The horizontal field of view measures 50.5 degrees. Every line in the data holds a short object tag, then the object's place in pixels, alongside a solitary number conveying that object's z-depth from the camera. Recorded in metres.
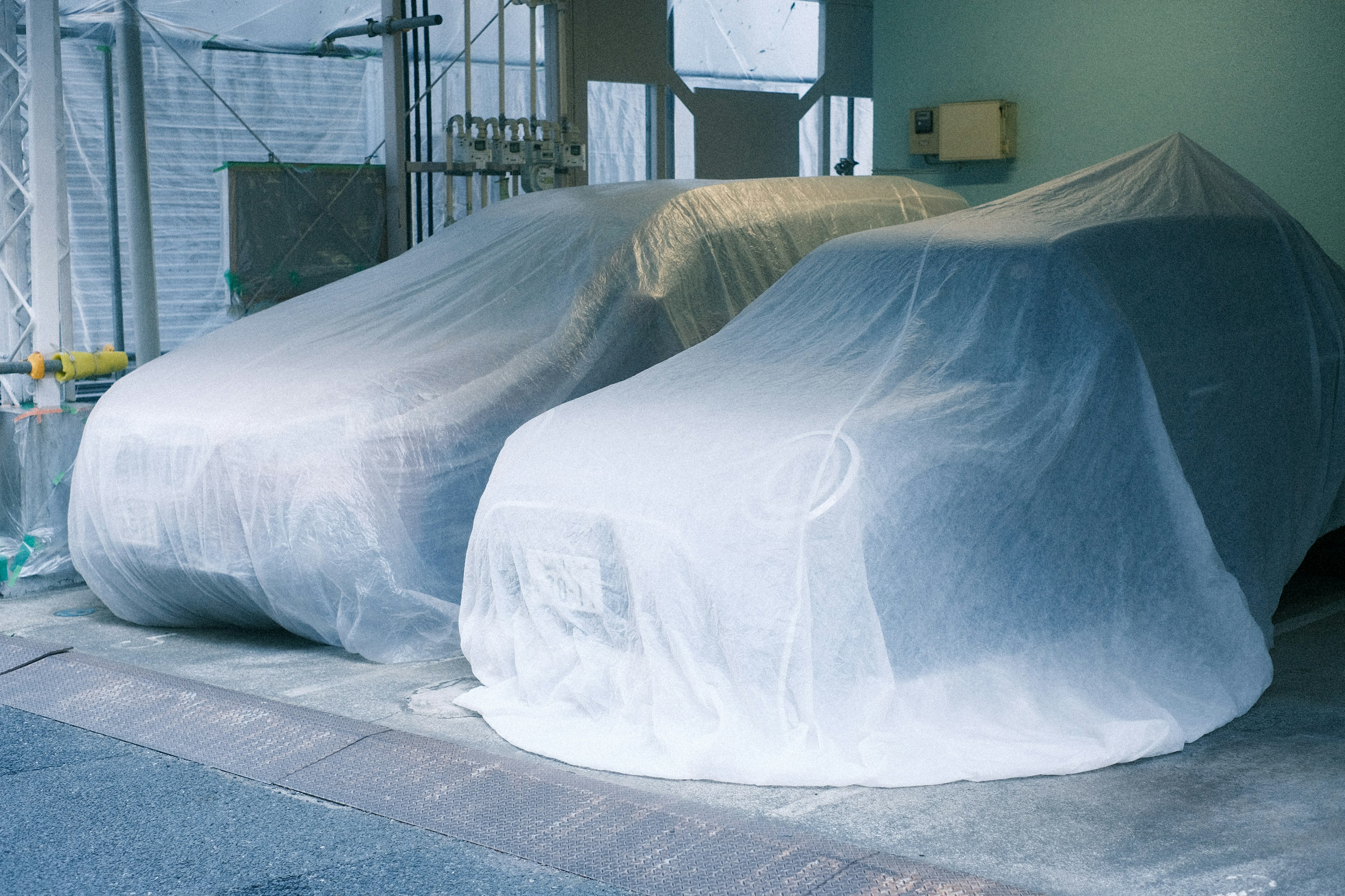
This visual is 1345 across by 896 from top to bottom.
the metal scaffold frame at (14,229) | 6.26
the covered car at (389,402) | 4.62
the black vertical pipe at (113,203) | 9.23
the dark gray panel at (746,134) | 11.41
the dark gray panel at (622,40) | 10.42
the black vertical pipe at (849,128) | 12.40
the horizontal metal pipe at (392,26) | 7.38
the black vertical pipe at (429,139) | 7.82
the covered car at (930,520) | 3.38
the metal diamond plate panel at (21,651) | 4.75
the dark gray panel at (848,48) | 12.24
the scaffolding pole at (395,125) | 7.57
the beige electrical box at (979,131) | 8.07
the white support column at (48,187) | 6.11
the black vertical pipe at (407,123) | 7.67
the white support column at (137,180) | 7.84
